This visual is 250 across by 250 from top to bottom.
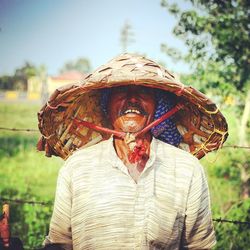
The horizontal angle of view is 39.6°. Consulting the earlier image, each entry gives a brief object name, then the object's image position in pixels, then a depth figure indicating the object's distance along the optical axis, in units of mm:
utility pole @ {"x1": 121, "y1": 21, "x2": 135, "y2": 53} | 33694
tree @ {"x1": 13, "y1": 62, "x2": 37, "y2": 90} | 70062
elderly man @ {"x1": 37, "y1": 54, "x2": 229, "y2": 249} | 1827
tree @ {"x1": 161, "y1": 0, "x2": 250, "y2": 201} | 5387
